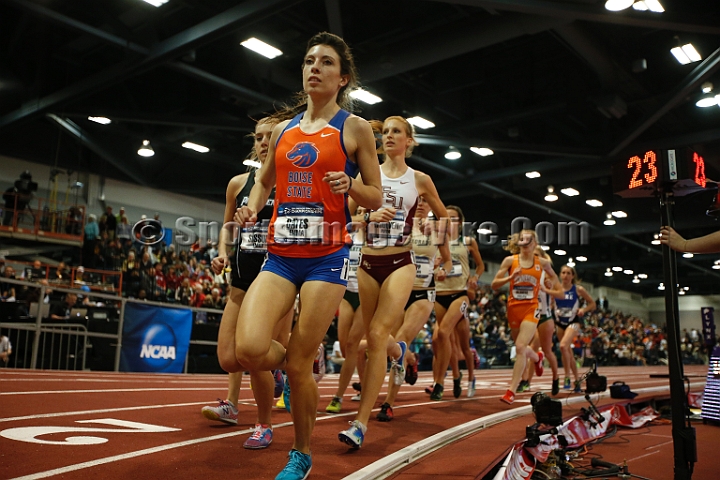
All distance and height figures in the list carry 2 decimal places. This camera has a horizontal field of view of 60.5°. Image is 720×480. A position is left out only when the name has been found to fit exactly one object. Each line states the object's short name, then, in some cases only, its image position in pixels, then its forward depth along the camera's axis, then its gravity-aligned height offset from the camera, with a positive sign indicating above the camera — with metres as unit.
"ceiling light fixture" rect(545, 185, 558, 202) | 21.31 +5.08
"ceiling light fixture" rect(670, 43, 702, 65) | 11.87 +5.56
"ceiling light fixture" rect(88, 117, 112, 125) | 16.44 +5.52
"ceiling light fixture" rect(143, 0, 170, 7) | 11.07 +5.80
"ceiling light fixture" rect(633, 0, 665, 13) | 9.88 +5.37
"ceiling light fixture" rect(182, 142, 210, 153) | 18.92 +5.60
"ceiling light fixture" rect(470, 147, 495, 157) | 16.83 +5.12
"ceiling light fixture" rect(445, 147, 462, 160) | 17.52 +5.15
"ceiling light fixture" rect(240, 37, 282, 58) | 12.41 +5.71
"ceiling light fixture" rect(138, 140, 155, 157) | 19.95 +5.76
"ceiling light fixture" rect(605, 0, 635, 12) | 9.23 +5.03
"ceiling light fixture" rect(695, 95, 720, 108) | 13.38 +5.24
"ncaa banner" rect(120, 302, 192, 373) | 11.25 -0.21
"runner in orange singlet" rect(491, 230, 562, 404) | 7.49 +0.61
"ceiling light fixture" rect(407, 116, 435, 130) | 15.34 +5.30
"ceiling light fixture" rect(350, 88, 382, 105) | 13.89 +5.36
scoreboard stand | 3.80 +1.00
